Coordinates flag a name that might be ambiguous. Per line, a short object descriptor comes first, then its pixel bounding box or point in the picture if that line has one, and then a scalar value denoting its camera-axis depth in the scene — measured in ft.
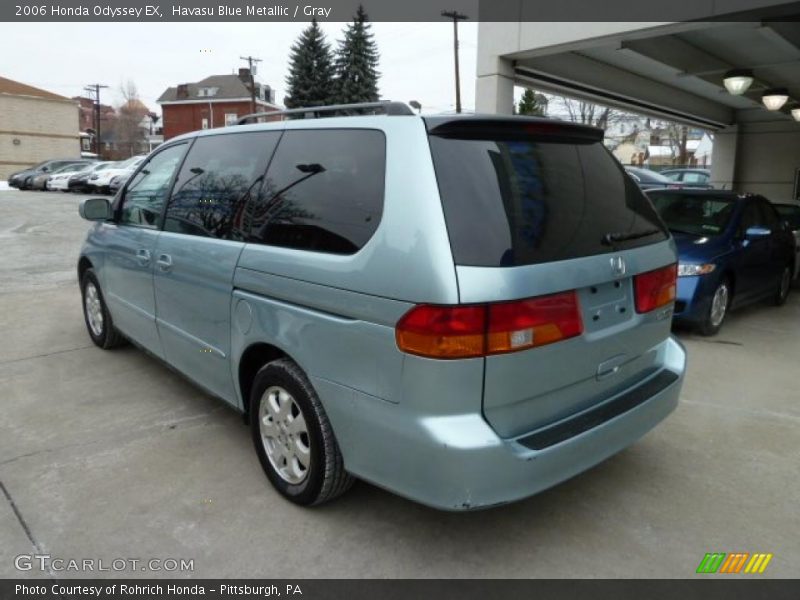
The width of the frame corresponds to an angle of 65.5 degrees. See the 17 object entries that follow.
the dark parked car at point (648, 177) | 56.03
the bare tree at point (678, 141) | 183.21
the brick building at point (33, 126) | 140.97
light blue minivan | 7.36
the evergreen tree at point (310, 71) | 150.10
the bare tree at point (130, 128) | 261.24
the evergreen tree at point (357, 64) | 149.07
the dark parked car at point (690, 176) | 74.35
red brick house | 229.04
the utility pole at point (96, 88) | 228.02
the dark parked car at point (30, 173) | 99.19
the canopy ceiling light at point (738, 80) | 30.63
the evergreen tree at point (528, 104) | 113.09
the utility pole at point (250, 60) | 196.04
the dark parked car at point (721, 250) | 19.39
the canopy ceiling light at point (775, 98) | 34.83
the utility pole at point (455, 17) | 113.66
